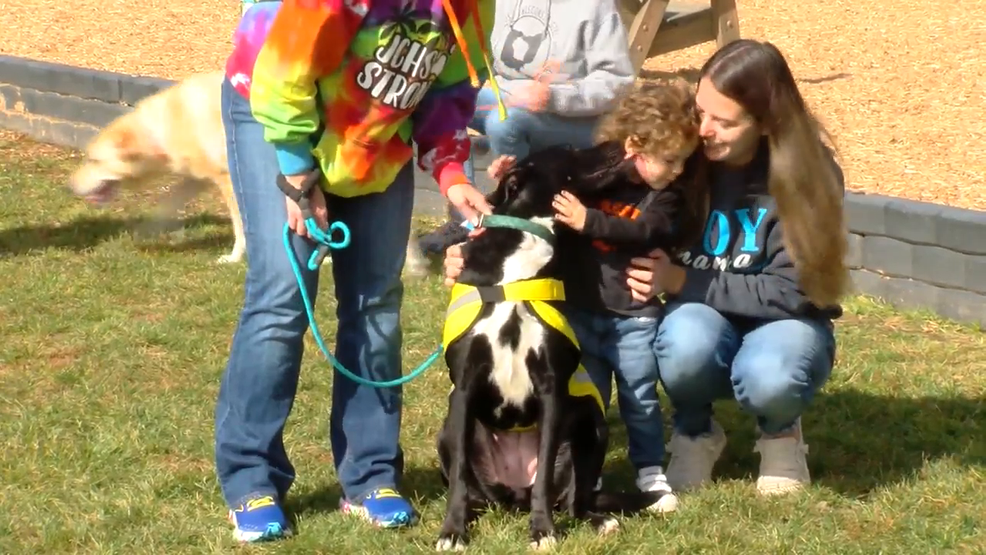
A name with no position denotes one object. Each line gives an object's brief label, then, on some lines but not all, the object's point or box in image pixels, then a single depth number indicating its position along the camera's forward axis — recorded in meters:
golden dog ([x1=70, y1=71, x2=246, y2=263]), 7.35
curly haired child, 3.92
